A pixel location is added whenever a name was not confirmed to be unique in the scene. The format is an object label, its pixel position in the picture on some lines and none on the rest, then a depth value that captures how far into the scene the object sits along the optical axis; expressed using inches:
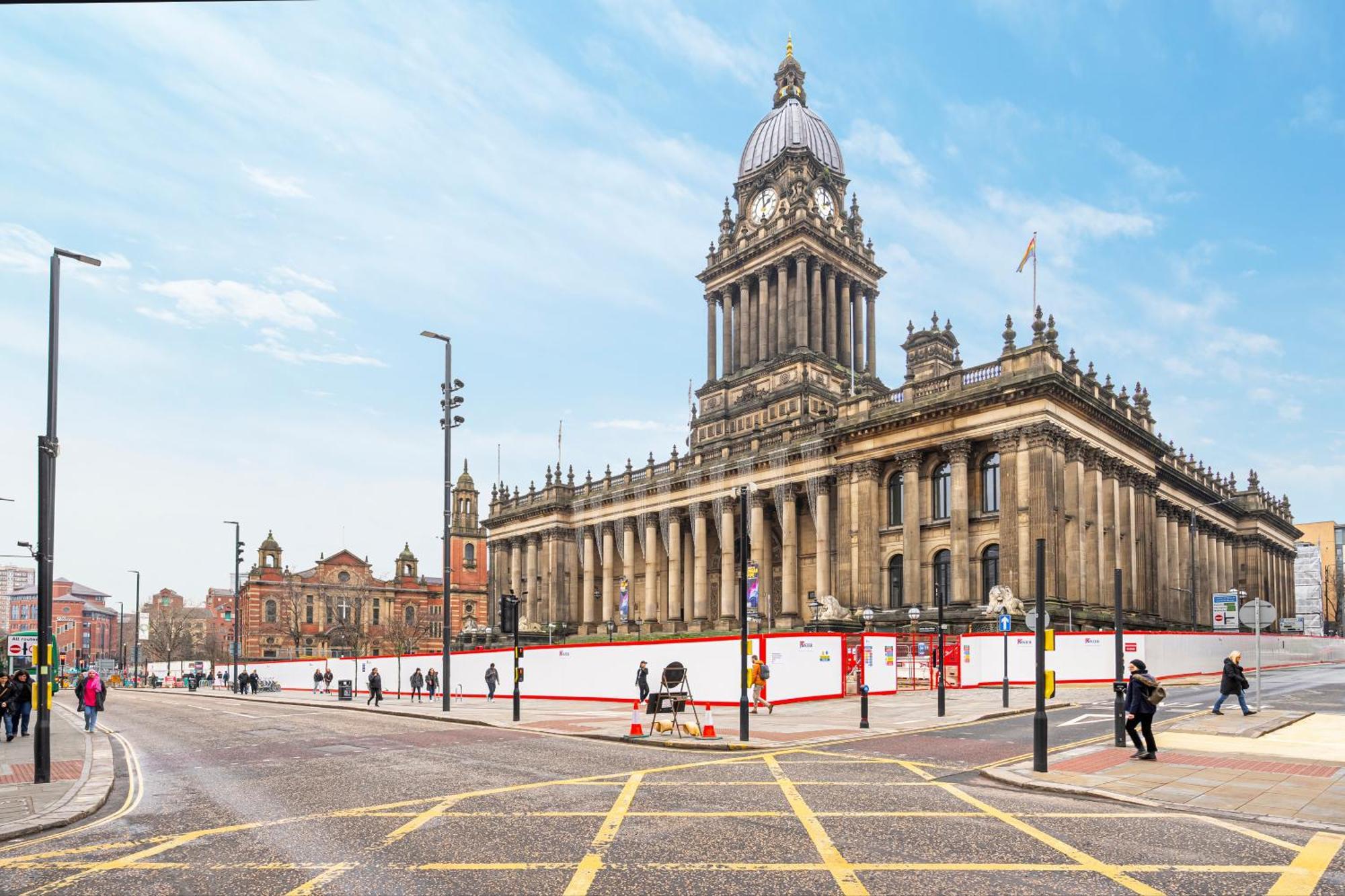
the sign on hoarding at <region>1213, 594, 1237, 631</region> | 1464.1
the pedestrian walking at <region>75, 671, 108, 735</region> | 1071.0
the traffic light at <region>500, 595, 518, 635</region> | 1065.5
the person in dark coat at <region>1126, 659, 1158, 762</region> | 648.4
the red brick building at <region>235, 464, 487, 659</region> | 4330.7
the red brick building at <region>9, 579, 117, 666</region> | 6161.4
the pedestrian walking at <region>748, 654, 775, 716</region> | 1059.7
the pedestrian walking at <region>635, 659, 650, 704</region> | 1144.2
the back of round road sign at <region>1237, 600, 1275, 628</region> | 867.4
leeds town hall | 1936.5
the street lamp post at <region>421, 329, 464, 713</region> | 1353.3
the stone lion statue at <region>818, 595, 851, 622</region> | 2133.4
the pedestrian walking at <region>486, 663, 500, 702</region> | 1603.1
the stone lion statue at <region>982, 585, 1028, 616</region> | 1780.3
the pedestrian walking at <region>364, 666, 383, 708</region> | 1563.7
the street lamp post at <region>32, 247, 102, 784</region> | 622.5
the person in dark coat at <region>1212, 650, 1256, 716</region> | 900.6
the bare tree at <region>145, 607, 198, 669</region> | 4596.5
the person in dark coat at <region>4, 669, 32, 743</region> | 1016.9
